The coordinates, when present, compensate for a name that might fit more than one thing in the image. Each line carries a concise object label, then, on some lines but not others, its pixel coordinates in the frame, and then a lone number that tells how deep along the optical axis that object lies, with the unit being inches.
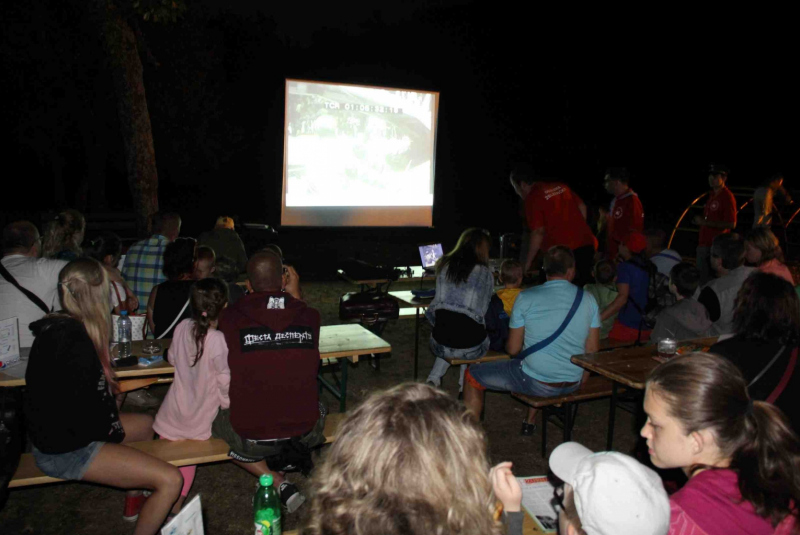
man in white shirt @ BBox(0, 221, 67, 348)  134.9
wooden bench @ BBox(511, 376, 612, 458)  141.0
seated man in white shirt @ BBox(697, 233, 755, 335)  152.6
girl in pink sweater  112.0
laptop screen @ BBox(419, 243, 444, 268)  253.8
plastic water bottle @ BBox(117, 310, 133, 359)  133.1
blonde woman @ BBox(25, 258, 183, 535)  90.8
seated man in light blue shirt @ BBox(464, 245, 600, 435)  138.6
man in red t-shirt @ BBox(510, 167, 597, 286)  226.2
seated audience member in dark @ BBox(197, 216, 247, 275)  234.7
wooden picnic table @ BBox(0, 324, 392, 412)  121.3
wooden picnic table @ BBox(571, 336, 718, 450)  122.3
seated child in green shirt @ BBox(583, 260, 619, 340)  186.1
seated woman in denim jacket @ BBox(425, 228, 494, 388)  161.9
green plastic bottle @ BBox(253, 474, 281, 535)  68.4
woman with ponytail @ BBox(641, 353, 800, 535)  56.4
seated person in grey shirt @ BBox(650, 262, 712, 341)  148.8
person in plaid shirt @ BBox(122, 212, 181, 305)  181.8
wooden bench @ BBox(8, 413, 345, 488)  106.7
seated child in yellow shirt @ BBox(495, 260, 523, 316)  180.5
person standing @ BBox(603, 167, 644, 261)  235.8
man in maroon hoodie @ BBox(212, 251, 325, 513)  106.0
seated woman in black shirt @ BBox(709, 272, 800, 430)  93.5
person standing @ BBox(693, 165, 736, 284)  263.3
